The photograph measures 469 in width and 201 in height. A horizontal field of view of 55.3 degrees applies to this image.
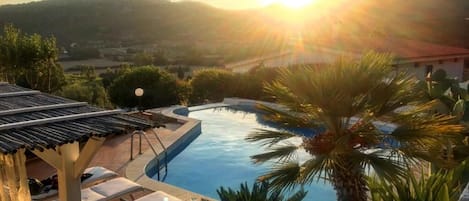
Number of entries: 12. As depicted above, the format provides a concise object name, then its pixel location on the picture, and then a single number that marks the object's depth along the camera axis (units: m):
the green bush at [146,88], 19.81
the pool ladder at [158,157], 11.30
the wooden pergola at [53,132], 3.96
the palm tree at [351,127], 5.65
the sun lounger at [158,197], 7.28
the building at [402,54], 23.11
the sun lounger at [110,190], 7.44
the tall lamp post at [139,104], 19.23
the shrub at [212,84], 22.66
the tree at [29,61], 16.30
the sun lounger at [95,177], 7.60
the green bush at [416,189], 4.17
